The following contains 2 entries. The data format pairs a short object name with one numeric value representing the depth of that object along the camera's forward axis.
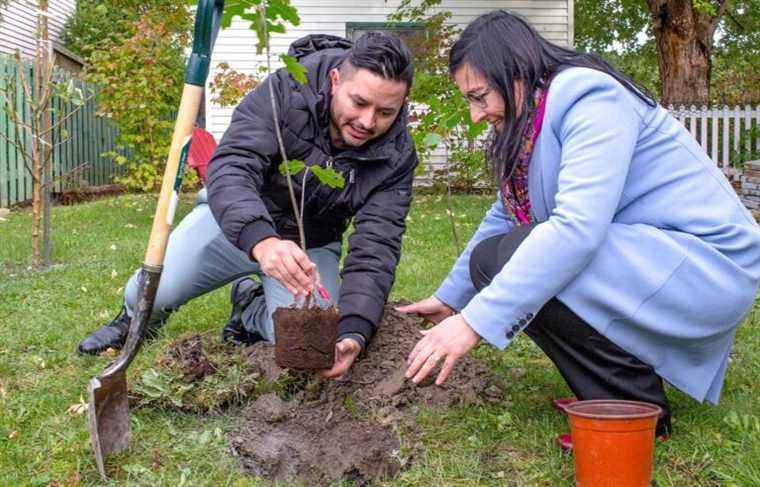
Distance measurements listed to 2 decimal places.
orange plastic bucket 1.99
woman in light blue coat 2.16
